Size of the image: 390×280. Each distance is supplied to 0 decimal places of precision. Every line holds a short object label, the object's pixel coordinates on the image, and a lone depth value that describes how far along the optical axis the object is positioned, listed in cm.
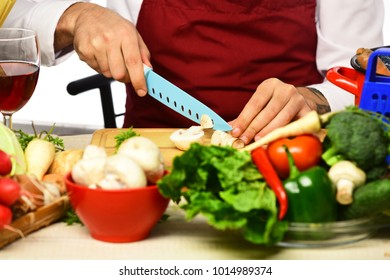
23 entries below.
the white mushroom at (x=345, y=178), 119
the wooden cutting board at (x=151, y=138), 160
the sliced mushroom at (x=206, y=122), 162
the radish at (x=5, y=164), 123
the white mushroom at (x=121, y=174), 117
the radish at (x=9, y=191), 117
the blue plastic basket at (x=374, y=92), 139
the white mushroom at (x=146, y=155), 119
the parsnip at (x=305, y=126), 123
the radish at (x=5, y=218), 115
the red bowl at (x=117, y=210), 117
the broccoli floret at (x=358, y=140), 120
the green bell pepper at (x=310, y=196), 117
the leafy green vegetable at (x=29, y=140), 144
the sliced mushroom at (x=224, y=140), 158
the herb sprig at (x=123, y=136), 151
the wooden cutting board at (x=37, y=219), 120
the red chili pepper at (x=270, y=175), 116
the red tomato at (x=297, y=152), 120
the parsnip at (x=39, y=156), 135
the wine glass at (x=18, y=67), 145
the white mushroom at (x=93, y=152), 121
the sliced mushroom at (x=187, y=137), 160
